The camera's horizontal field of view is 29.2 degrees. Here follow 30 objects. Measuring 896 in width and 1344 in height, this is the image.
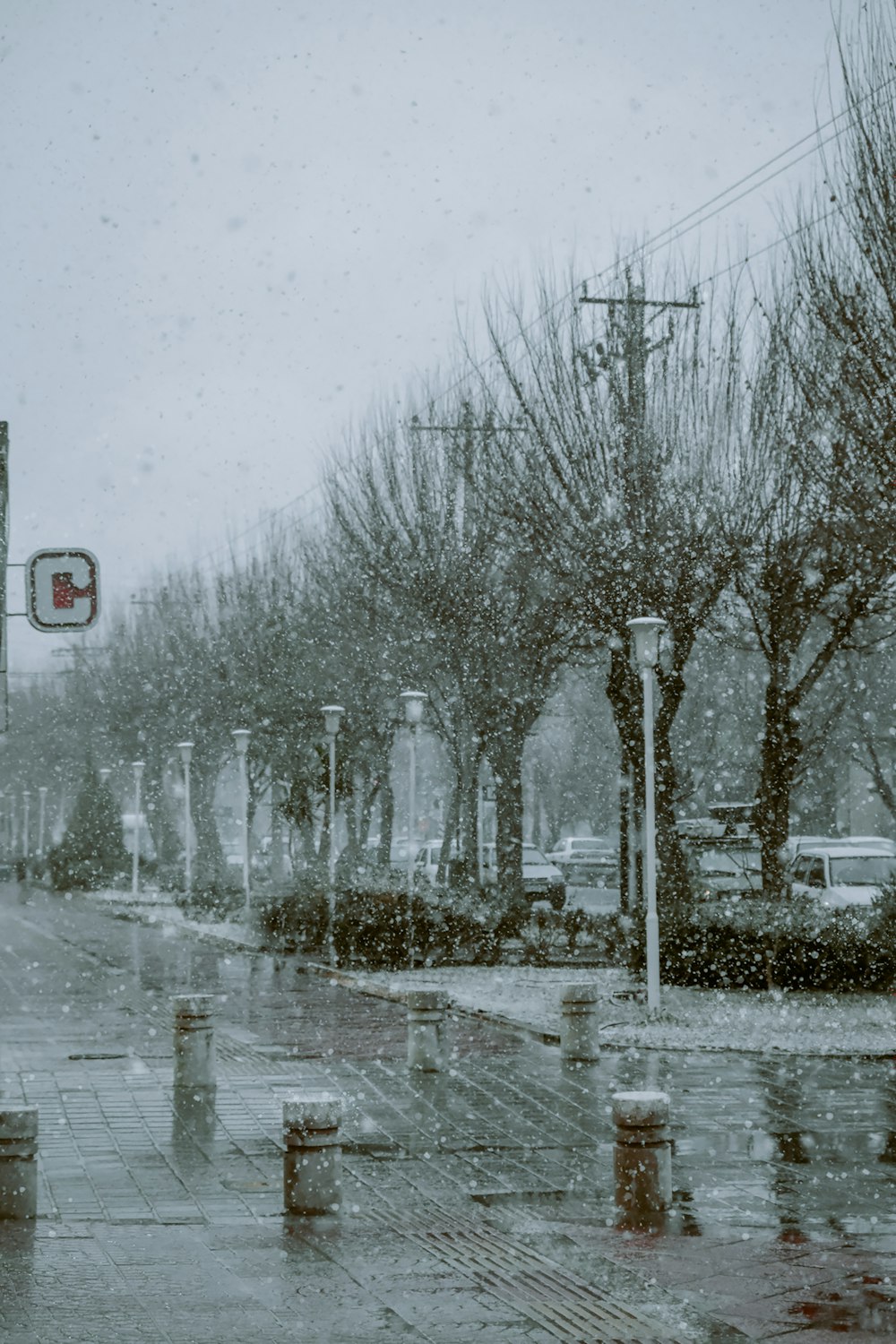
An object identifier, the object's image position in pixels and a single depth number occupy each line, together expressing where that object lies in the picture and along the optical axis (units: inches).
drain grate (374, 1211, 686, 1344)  254.8
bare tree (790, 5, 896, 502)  538.3
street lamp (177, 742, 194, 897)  1583.4
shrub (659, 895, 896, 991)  723.4
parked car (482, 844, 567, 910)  1379.2
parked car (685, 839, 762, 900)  1022.3
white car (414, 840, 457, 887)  1923.0
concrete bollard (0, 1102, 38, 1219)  329.4
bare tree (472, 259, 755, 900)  840.9
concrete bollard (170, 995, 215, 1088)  495.2
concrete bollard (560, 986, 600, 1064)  553.3
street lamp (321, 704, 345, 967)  1110.2
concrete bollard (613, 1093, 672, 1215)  332.5
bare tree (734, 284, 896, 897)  761.6
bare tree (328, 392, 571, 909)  1066.1
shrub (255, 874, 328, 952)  1063.6
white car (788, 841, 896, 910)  1092.5
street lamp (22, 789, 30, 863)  3471.0
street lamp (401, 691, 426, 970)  1031.6
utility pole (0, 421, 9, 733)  435.2
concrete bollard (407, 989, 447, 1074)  534.3
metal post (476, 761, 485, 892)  1215.6
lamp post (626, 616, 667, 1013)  658.2
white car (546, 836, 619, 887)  1812.3
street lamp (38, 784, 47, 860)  3070.6
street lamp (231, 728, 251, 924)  1425.9
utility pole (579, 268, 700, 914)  838.5
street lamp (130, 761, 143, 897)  1883.1
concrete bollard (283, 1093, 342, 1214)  334.3
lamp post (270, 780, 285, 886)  1864.3
